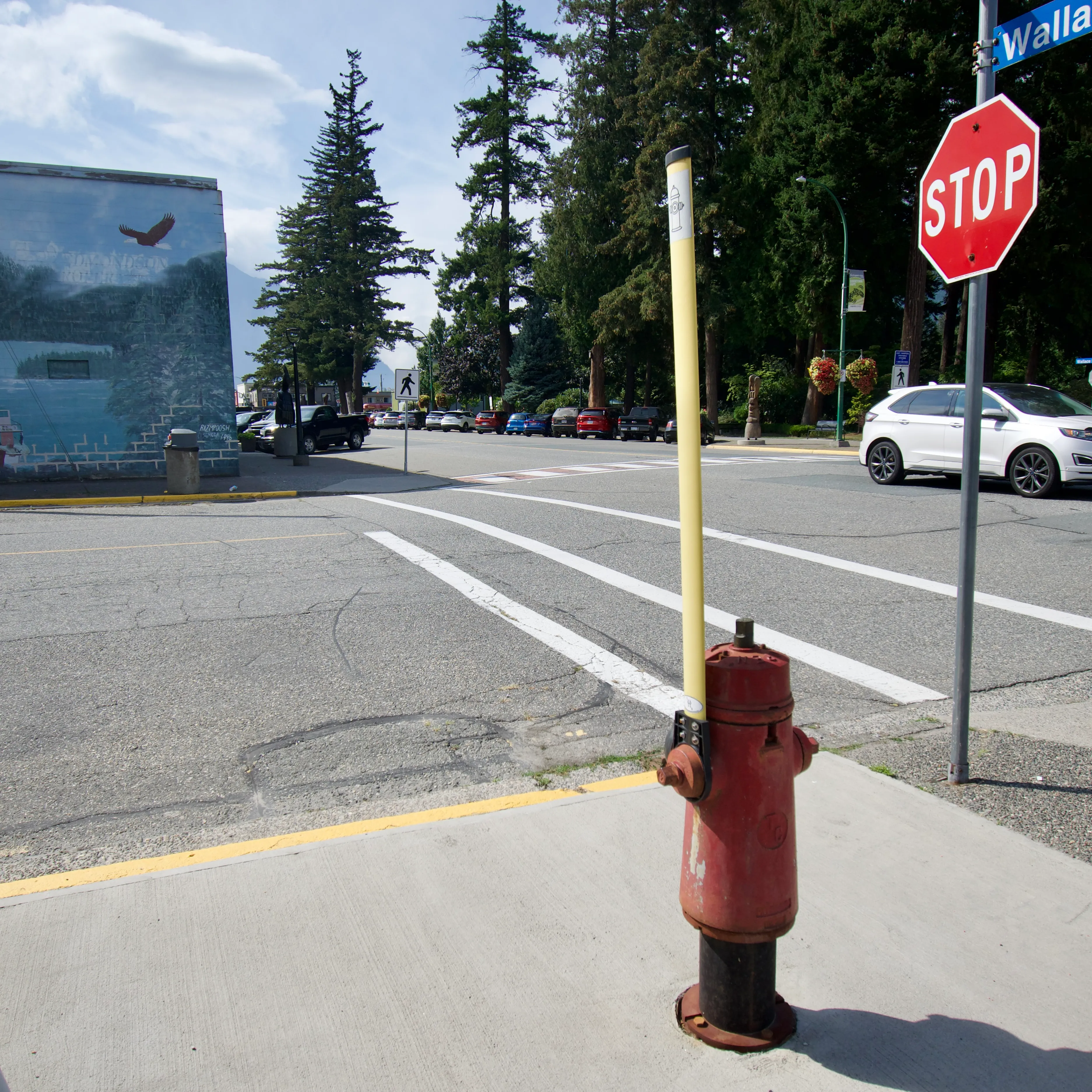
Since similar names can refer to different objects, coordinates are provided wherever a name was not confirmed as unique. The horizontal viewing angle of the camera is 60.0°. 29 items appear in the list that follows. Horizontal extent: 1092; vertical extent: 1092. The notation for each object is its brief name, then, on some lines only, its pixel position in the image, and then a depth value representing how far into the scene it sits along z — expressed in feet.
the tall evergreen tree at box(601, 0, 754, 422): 136.67
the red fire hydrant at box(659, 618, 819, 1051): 7.20
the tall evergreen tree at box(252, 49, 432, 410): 216.33
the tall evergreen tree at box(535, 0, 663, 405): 154.30
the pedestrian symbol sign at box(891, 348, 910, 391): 95.67
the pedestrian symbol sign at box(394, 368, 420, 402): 77.77
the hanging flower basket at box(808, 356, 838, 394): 108.06
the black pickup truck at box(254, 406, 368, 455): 105.70
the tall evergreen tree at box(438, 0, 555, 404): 190.39
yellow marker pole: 6.82
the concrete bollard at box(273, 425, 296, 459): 90.27
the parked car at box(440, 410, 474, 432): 197.26
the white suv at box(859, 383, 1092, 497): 41.29
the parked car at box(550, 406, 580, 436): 153.99
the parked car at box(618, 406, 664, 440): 135.64
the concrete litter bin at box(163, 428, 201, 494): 54.54
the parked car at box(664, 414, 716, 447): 118.73
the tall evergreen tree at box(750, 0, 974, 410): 104.58
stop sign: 10.97
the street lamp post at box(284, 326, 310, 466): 81.00
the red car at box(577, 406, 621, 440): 143.64
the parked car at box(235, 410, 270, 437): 124.37
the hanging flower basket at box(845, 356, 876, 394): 106.22
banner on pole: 100.83
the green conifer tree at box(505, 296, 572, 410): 220.43
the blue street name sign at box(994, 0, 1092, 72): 12.67
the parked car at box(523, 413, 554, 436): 166.20
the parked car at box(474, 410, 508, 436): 182.29
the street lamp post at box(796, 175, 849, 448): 100.83
